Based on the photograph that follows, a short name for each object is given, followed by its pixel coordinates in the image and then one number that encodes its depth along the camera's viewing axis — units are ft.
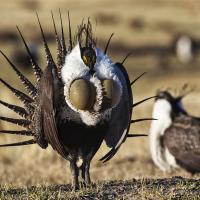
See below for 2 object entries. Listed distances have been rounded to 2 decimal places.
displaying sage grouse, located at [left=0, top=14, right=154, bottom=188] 36.45
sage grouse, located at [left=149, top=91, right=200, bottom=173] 64.18
